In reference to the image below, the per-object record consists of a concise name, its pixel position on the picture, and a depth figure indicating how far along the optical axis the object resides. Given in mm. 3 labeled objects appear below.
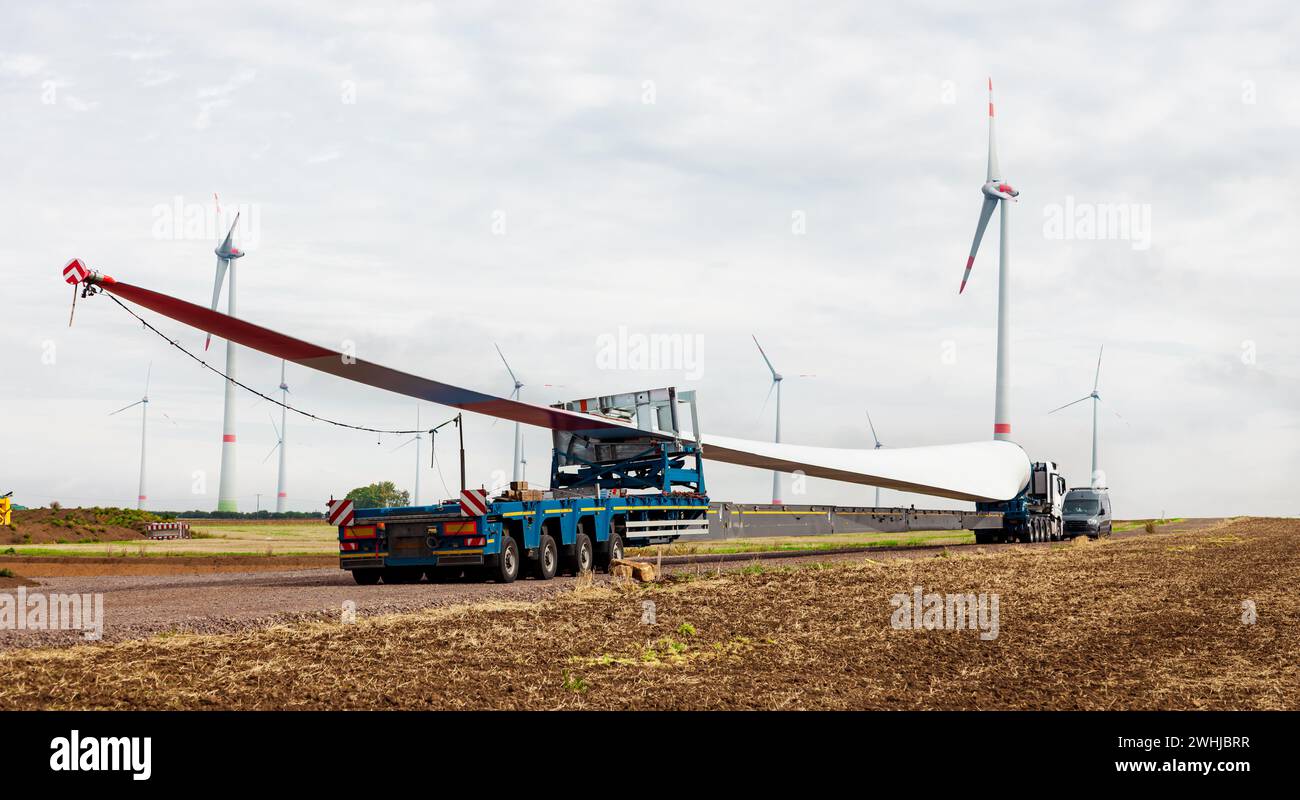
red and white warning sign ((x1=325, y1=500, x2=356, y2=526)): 21828
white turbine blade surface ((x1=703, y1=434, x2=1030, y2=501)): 31562
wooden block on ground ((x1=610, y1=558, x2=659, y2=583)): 20844
